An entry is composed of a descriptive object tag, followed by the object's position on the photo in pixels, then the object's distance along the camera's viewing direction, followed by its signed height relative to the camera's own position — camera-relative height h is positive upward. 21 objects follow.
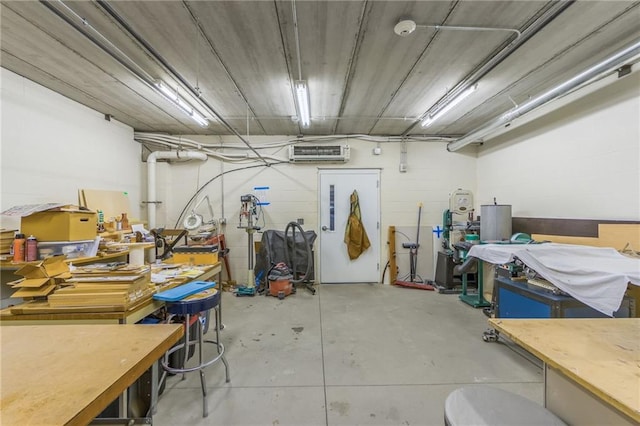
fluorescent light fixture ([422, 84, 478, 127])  2.97 +1.33
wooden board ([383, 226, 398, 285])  5.14 -0.90
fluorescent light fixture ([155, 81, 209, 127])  2.73 +1.23
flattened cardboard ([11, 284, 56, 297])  1.65 -0.51
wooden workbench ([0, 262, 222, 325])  1.56 -0.63
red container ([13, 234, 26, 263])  2.23 -0.33
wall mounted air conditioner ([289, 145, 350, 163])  5.01 +1.08
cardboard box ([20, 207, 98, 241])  2.34 -0.12
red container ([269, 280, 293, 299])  4.27 -1.28
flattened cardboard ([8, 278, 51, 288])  1.64 -0.45
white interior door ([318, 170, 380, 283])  5.20 -0.17
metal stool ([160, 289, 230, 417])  1.84 -0.70
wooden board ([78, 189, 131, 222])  3.60 +0.14
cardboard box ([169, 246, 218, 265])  3.13 -0.53
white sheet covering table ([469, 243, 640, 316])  1.88 -0.48
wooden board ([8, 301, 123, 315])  1.57 -0.59
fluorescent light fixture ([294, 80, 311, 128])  2.70 +1.25
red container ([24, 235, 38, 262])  2.25 -0.33
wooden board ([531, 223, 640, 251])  2.57 -0.30
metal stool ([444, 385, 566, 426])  0.94 -0.74
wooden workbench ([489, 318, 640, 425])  0.81 -0.54
